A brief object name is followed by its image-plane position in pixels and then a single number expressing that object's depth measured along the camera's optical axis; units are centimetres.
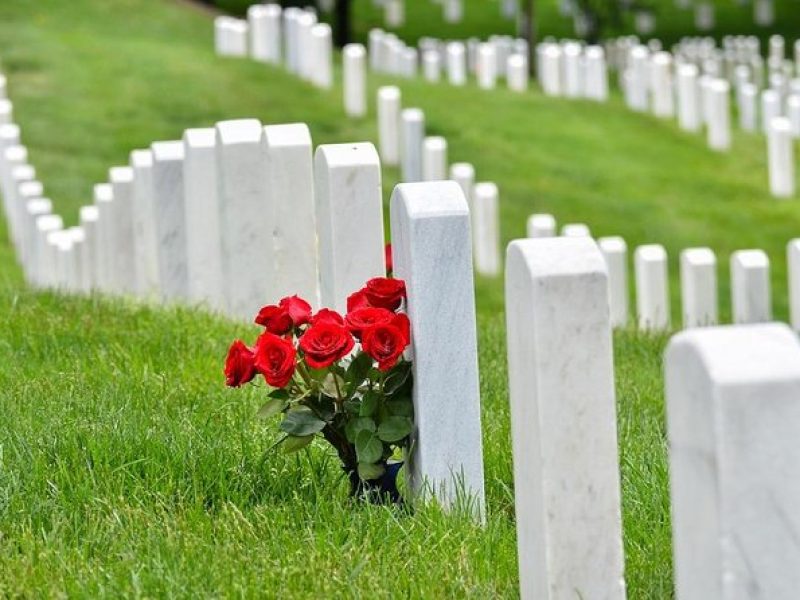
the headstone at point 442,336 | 768
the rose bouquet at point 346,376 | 792
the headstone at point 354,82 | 3662
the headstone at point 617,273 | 2164
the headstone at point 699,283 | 2053
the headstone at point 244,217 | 1298
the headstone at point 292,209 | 1165
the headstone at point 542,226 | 2125
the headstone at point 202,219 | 1406
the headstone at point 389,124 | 3300
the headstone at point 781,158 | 3441
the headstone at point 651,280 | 2117
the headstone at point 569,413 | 617
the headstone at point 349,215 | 944
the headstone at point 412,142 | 3106
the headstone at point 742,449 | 482
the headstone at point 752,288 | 1928
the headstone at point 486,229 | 2636
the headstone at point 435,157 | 2870
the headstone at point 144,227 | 1628
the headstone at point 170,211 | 1491
